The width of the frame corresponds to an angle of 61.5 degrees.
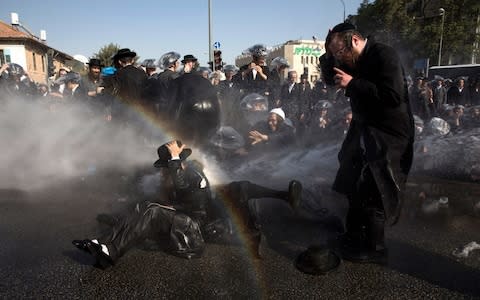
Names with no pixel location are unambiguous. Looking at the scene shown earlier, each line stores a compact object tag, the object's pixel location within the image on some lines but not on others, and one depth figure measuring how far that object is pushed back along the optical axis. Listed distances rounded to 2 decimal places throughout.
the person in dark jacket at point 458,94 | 10.27
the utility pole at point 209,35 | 18.16
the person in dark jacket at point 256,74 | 8.28
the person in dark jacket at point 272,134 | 6.16
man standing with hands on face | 3.03
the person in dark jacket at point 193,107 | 5.09
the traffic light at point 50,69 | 19.69
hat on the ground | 3.05
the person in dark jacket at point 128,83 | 6.38
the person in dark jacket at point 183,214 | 3.18
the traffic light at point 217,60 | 13.66
